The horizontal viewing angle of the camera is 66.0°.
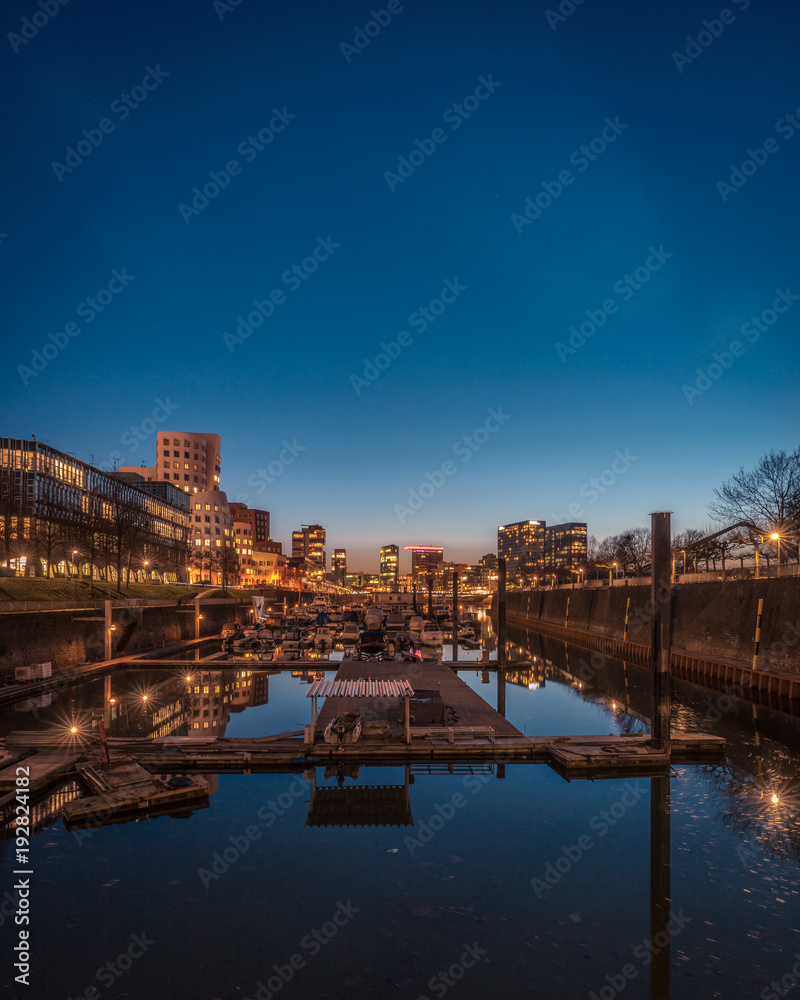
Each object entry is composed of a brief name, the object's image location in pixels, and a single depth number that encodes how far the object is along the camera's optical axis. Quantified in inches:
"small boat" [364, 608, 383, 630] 3307.1
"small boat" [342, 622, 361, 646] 2733.3
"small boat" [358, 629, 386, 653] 2422.5
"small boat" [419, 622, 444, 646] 2655.0
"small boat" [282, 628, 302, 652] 2564.0
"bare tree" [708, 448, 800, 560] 2559.1
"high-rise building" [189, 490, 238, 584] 6348.4
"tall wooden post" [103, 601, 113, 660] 1900.0
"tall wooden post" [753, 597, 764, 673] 1671.3
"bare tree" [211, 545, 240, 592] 5928.2
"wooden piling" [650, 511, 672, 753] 910.4
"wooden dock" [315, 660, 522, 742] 1105.4
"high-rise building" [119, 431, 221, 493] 7760.8
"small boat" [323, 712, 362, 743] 989.2
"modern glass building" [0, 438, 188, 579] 2869.1
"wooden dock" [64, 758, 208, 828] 746.8
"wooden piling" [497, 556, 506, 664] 1959.9
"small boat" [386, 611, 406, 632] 3299.7
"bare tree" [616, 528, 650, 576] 4960.6
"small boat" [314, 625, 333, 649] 2559.1
